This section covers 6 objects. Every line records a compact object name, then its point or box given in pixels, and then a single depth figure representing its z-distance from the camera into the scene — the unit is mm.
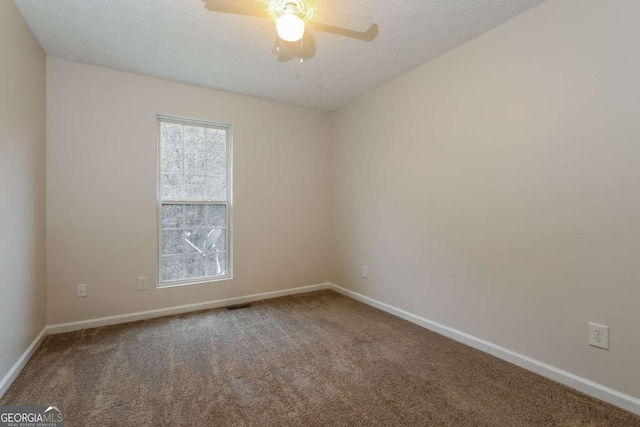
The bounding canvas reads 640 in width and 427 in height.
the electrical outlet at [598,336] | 1729
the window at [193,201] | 3178
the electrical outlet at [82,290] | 2740
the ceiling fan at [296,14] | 1593
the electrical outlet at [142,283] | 2992
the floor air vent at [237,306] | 3324
